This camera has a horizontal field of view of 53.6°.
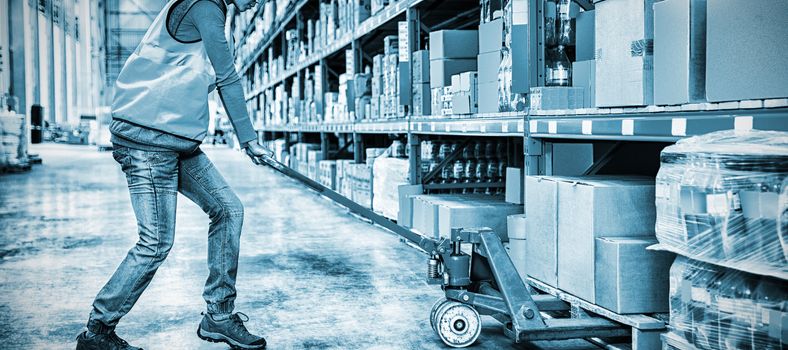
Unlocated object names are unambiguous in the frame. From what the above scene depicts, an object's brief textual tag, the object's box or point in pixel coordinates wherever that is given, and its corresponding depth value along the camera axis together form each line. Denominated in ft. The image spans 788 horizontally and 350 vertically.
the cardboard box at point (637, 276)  9.45
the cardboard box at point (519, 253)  13.16
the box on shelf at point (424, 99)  19.66
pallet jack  9.70
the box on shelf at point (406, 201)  19.74
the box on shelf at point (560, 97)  12.55
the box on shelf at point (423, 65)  19.51
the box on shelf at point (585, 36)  12.94
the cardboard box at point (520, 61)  13.38
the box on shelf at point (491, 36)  14.77
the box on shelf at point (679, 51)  8.59
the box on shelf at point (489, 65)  14.96
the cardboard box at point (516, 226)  13.08
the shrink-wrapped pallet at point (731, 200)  7.10
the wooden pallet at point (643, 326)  9.12
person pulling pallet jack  9.43
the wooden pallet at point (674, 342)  8.09
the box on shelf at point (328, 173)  31.86
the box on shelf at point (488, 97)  15.15
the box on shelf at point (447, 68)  18.16
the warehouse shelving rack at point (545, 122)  8.14
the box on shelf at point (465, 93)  16.11
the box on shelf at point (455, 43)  18.04
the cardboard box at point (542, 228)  11.16
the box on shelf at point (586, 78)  12.08
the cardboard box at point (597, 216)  9.95
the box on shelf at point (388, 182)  21.57
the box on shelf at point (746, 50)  7.43
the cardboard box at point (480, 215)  15.96
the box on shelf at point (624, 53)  9.56
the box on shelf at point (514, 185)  15.43
